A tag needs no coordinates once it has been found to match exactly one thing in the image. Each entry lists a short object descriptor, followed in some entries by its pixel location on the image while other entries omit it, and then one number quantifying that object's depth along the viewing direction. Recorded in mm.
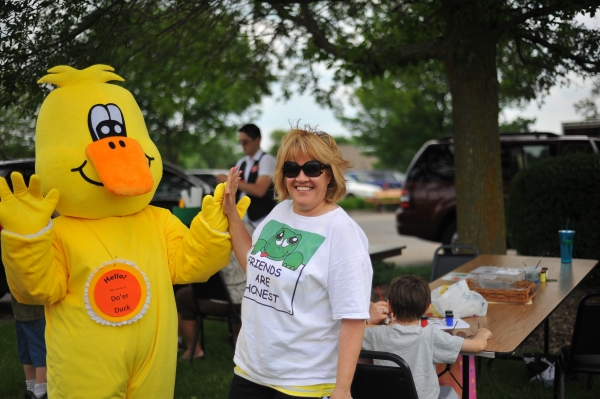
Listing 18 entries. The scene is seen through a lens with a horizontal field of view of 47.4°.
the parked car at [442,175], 10469
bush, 7543
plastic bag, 3807
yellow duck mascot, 2787
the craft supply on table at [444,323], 3531
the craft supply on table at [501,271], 4797
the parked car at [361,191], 30223
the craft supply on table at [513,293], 4199
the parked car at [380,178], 35469
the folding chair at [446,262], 5926
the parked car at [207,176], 15423
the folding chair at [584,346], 4117
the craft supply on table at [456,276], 4793
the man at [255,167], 6594
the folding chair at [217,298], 5547
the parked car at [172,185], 10172
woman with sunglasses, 2492
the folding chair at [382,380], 2953
